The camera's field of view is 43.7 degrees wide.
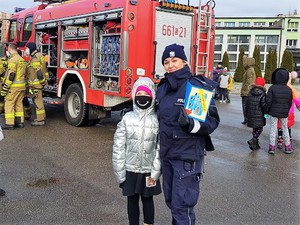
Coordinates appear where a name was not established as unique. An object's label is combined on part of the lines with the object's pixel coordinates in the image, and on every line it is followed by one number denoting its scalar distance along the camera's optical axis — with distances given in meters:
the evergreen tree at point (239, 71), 35.47
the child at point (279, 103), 6.74
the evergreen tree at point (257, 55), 34.47
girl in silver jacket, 3.13
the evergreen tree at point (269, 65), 36.16
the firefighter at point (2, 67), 8.41
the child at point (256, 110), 7.00
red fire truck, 7.06
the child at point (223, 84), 15.71
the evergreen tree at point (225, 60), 37.13
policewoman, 2.92
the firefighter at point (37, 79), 8.63
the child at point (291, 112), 6.98
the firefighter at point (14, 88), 8.16
